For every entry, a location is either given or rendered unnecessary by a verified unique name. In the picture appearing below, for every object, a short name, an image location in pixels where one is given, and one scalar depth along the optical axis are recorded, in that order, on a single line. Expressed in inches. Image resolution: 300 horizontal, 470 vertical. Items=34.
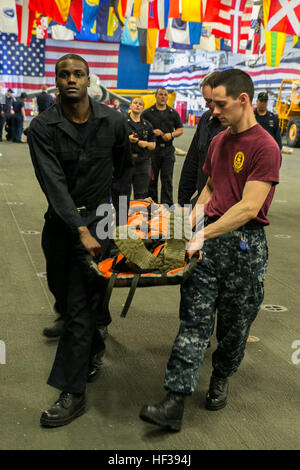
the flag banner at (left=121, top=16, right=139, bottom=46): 1277.1
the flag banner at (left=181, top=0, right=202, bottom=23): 665.6
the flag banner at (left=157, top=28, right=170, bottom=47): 855.1
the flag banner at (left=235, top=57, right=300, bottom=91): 1210.3
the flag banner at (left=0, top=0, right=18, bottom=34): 680.7
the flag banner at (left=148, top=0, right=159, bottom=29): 676.1
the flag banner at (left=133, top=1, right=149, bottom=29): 666.2
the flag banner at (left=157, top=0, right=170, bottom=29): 671.1
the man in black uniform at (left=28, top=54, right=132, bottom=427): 122.3
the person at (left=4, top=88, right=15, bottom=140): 880.3
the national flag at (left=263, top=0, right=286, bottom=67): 721.0
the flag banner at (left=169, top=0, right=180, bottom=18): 668.7
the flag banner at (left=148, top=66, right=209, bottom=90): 1728.5
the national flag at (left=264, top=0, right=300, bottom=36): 617.9
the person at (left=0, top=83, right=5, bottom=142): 888.9
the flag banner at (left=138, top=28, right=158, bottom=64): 786.8
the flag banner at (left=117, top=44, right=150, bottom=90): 1524.4
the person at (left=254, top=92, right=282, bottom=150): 336.2
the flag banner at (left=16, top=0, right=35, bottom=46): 778.2
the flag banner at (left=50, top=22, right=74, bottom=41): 1145.4
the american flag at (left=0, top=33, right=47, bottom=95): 1413.6
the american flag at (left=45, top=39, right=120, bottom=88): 1446.9
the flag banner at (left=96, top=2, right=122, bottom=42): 879.0
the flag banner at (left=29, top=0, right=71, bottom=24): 661.8
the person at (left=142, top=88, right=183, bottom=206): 353.1
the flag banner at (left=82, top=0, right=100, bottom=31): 791.7
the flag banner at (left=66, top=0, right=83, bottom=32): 745.0
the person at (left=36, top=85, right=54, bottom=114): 747.4
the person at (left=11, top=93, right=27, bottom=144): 852.0
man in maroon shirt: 115.3
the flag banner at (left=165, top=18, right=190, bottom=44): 799.7
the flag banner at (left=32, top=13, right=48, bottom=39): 1140.0
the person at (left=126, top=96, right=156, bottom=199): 309.3
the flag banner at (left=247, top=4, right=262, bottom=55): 1026.0
